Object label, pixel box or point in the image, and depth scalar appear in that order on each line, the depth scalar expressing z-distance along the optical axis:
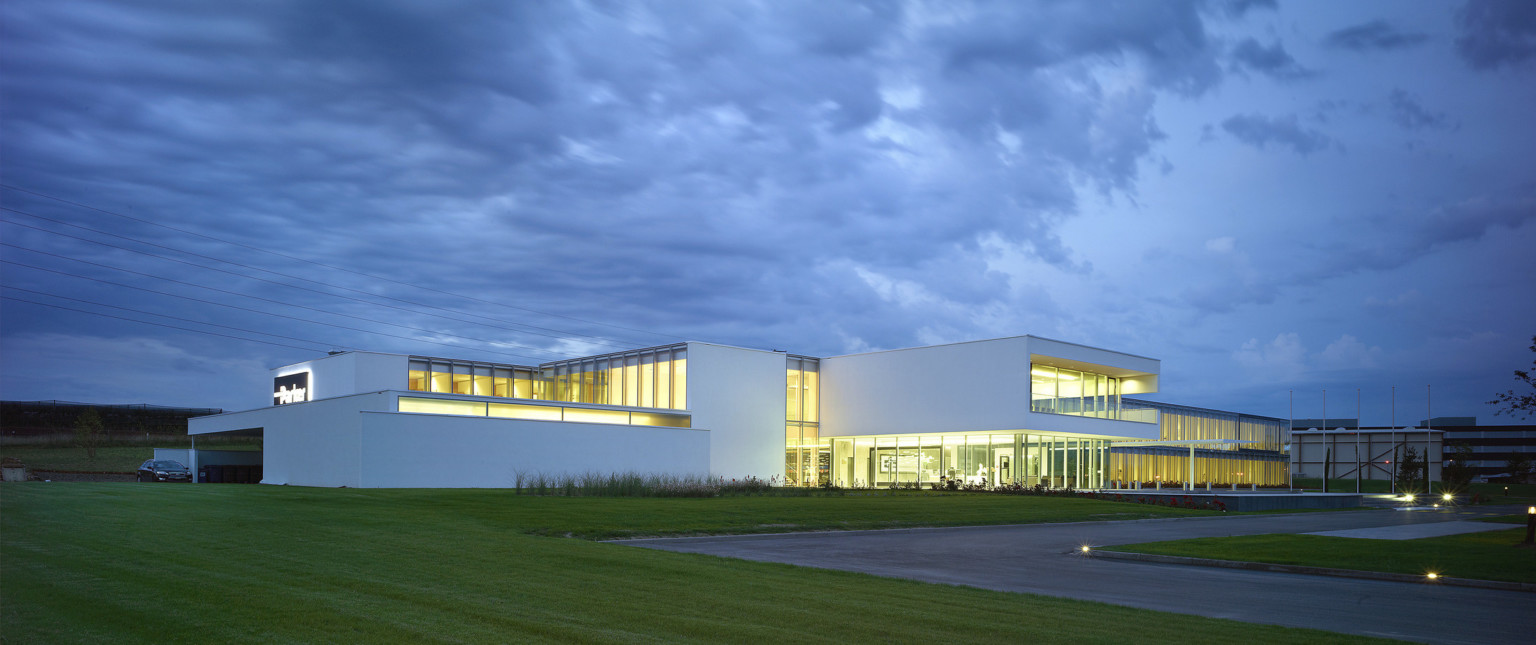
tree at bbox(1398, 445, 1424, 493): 75.38
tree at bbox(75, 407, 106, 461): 61.11
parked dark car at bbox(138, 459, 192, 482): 45.43
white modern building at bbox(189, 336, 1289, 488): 40.00
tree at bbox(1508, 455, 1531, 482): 99.75
